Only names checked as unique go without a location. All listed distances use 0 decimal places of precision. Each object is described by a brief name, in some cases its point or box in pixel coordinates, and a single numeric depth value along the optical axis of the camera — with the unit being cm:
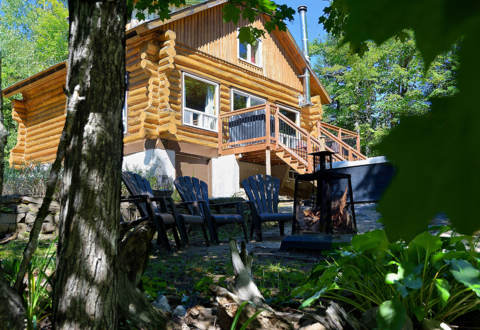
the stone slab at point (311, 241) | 415
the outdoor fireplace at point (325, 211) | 492
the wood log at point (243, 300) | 186
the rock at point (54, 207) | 634
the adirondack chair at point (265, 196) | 641
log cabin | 1080
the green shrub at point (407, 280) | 165
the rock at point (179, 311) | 230
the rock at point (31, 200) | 638
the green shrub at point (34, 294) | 186
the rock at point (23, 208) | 610
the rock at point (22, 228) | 595
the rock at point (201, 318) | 211
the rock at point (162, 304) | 229
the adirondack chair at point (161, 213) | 504
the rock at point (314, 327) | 176
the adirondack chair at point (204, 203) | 574
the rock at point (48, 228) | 614
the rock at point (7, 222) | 581
